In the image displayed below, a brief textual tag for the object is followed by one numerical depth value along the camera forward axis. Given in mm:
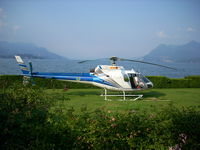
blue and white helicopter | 13117
